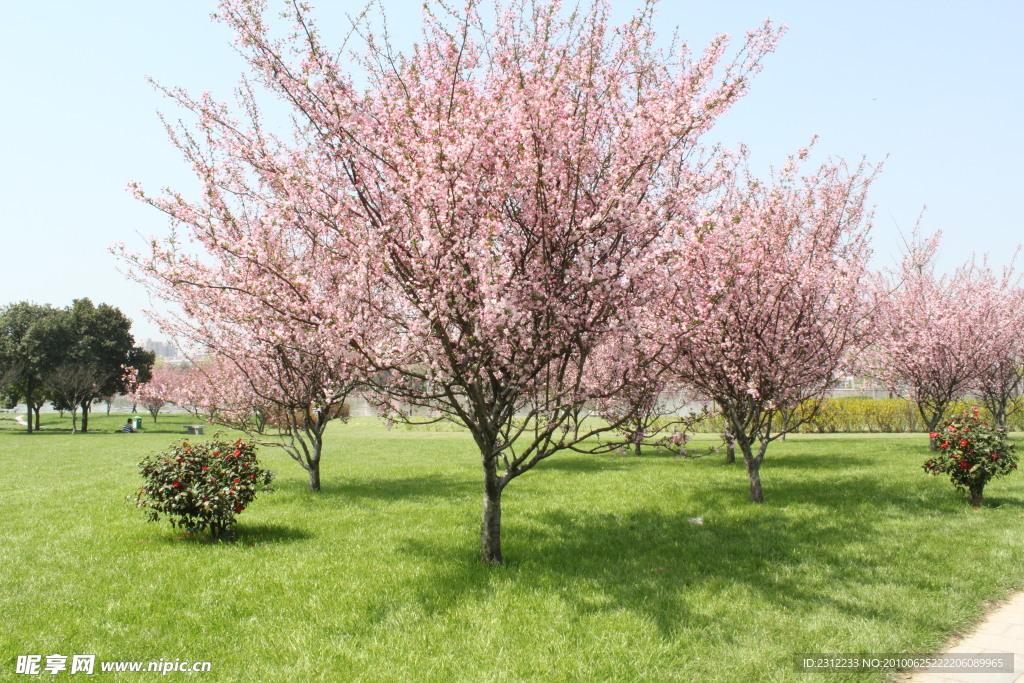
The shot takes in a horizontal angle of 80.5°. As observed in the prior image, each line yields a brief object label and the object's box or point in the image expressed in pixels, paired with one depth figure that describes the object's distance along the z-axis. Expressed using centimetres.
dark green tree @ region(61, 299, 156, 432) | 4888
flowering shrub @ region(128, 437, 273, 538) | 967
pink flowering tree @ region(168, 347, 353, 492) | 1397
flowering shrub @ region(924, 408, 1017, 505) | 1178
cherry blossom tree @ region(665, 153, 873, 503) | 1163
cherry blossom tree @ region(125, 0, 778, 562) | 681
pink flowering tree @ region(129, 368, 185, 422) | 1564
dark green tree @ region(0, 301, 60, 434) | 4700
